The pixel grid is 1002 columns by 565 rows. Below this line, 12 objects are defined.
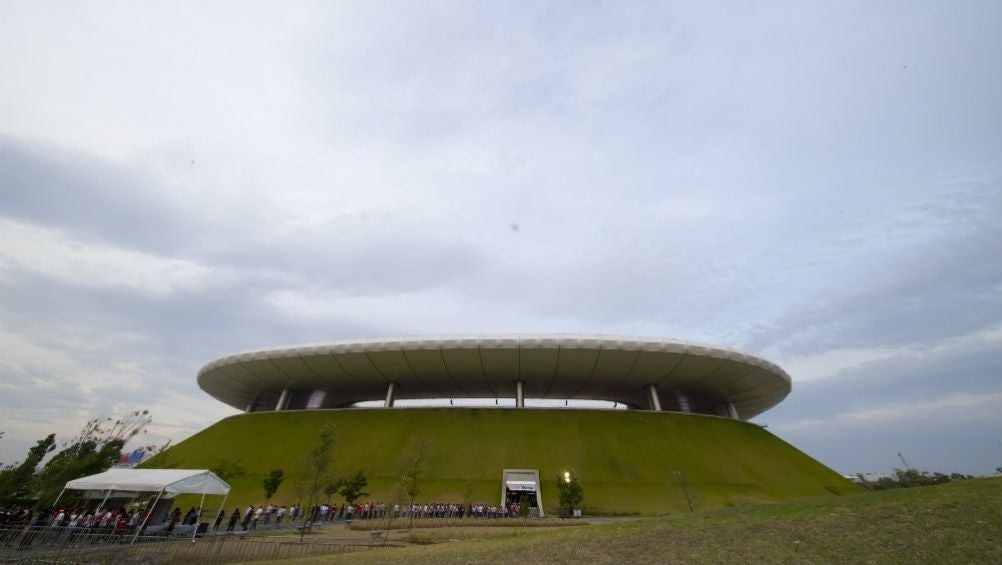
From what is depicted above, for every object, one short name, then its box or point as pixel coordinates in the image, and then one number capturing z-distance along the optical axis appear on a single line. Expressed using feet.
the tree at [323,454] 66.49
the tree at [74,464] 70.28
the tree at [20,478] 70.33
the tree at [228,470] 114.21
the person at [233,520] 69.43
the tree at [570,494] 87.76
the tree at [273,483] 91.86
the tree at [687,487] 90.78
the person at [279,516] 75.97
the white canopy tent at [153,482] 54.65
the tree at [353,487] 90.97
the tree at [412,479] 79.51
